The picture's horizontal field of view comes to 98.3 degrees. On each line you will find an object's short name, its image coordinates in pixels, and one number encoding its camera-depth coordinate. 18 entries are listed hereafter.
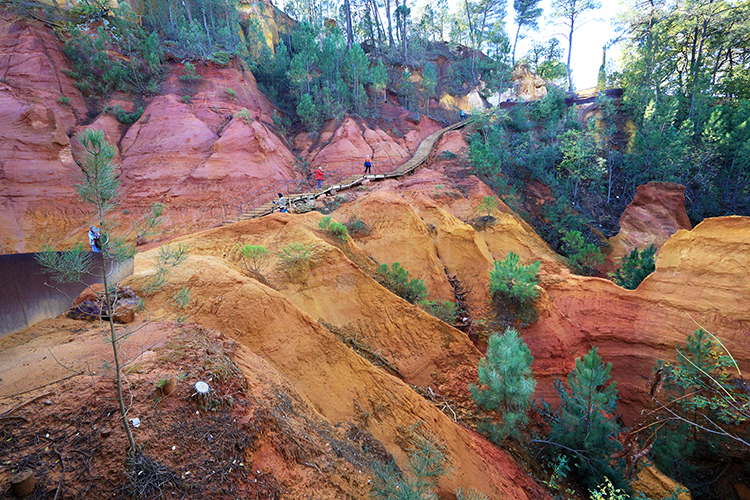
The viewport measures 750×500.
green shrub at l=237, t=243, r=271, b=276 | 9.63
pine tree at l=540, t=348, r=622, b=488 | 8.43
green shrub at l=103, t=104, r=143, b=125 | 21.86
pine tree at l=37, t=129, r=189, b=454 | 3.16
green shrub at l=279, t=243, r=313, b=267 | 9.99
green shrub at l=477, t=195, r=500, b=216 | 18.82
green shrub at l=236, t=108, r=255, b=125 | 23.38
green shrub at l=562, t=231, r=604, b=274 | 17.69
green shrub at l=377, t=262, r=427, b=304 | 12.46
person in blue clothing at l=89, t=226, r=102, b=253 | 8.71
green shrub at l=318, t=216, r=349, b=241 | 12.62
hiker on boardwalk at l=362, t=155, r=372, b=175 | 22.45
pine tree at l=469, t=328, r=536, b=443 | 8.48
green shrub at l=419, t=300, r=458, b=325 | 12.33
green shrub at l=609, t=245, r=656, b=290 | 13.85
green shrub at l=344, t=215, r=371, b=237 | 15.11
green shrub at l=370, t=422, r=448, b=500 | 4.44
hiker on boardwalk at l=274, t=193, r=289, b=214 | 16.36
